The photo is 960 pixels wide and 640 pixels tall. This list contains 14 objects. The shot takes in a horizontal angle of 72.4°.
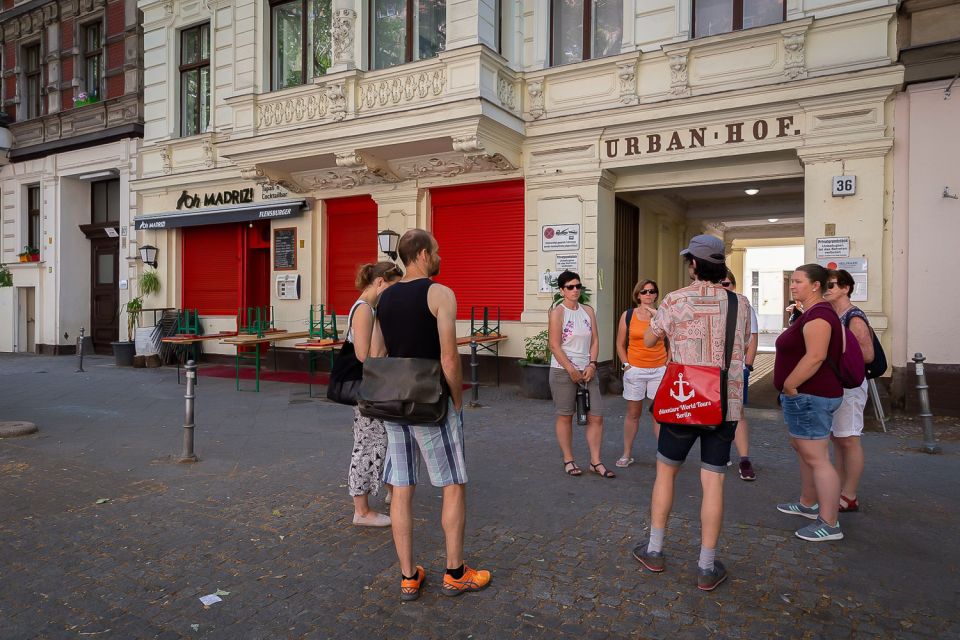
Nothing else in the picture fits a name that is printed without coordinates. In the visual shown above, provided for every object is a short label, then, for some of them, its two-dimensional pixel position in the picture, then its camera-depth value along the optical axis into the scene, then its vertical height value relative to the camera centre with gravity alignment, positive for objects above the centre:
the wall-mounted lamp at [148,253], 15.68 +1.26
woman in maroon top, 4.12 -0.49
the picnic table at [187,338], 12.05 -0.60
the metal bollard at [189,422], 6.35 -1.13
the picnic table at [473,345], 9.60 -0.60
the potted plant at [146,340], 15.16 -0.79
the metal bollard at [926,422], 6.70 -1.13
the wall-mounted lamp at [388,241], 11.86 +1.21
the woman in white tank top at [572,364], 5.62 -0.47
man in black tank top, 3.33 -0.64
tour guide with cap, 3.50 -0.25
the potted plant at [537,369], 10.09 -0.93
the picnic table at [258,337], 10.89 -0.54
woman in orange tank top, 5.93 -0.46
